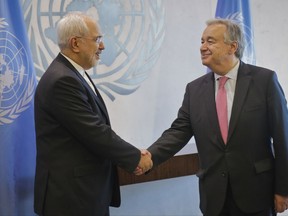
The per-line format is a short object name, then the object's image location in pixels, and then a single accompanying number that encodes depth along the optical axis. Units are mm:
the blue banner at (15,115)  2059
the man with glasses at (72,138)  1605
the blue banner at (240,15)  2699
